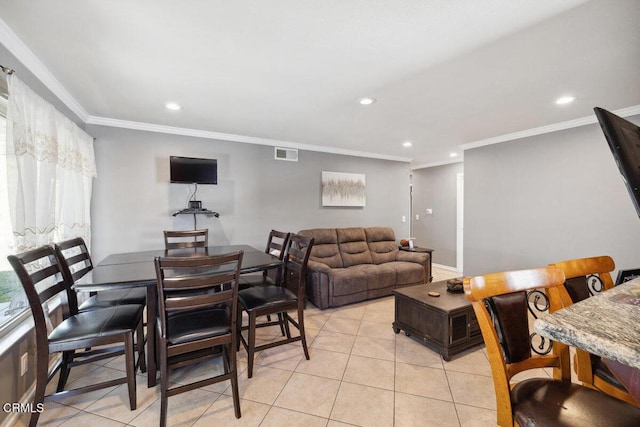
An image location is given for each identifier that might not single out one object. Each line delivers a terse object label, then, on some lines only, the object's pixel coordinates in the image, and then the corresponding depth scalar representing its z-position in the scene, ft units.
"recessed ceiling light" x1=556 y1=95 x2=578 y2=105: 8.68
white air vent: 14.37
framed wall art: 15.79
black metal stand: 11.67
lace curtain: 5.63
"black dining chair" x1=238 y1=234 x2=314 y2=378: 7.02
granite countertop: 1.77
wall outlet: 5.71
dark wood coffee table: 7.93
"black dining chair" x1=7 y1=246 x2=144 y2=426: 5.08
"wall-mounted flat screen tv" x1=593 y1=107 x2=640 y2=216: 2.74
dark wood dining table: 5.64
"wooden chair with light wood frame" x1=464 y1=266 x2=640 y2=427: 2.85
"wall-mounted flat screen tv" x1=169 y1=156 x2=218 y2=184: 11.50
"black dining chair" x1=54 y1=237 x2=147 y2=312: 6.62
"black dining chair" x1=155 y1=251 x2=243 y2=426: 5.24
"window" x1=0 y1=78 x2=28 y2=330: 5.81
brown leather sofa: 11.78
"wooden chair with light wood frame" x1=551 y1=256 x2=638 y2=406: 3.61
